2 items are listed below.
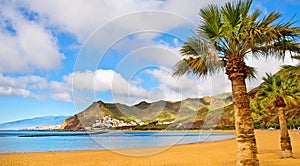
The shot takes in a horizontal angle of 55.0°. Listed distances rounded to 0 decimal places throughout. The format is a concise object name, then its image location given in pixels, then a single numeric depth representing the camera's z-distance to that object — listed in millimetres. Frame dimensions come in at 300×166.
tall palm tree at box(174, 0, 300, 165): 8344
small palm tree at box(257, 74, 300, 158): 15328
